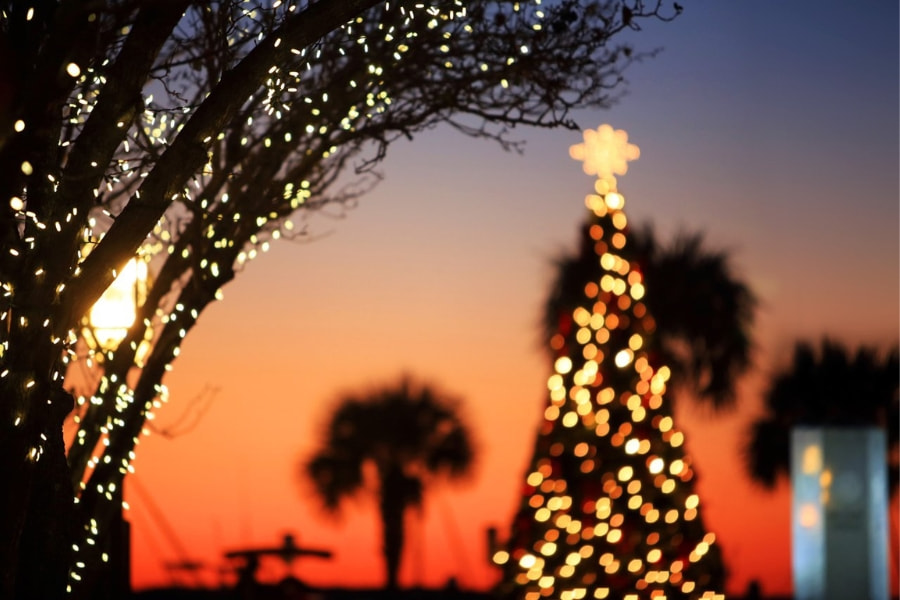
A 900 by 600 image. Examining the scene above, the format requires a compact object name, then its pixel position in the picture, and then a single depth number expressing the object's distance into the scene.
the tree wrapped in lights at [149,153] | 7.18
